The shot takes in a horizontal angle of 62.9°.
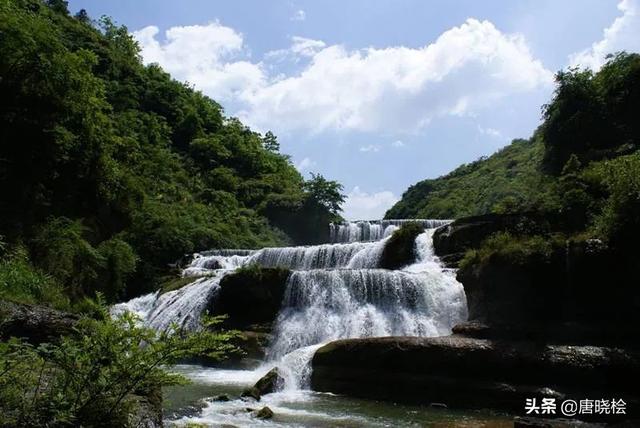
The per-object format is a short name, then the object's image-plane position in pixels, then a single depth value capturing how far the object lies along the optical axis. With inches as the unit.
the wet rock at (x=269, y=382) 510.8
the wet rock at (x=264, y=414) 407.2
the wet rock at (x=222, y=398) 464.1
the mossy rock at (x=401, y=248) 902.4
